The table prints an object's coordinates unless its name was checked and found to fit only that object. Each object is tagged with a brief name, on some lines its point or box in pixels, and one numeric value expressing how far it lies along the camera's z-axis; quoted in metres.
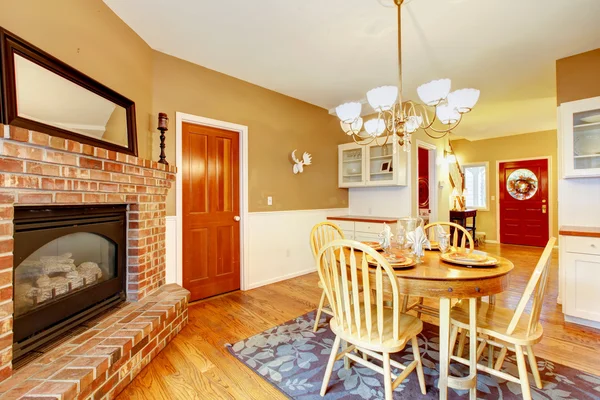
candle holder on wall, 2.57
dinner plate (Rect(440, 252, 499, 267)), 1.70
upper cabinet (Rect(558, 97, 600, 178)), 2.68
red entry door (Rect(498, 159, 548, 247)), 6.14
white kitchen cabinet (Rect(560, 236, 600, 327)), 2.43
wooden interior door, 3.10
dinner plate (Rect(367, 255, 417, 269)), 1.64
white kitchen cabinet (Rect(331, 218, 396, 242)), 4.00
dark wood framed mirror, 1.44
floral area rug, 1.65
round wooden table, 1.48
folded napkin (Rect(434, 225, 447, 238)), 2.02
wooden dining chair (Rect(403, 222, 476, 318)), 2.28
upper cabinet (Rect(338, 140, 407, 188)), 4.12
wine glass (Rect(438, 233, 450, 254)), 1.99
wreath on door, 6.25
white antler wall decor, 4.09
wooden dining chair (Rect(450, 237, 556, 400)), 1.43
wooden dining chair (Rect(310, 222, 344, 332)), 2.38
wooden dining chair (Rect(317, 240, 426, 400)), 1.41
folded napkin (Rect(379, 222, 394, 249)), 1.93
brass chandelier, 1.82
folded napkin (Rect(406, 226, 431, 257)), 1.83
